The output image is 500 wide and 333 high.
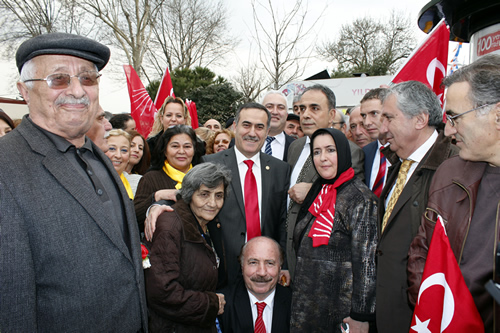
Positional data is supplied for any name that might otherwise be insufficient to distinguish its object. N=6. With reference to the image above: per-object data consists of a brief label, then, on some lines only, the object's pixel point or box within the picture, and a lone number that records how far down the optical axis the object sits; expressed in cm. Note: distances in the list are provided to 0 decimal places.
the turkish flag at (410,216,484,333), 174
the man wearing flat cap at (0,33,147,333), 142
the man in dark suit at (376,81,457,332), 250
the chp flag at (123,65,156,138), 724
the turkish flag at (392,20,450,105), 411
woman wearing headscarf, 271
